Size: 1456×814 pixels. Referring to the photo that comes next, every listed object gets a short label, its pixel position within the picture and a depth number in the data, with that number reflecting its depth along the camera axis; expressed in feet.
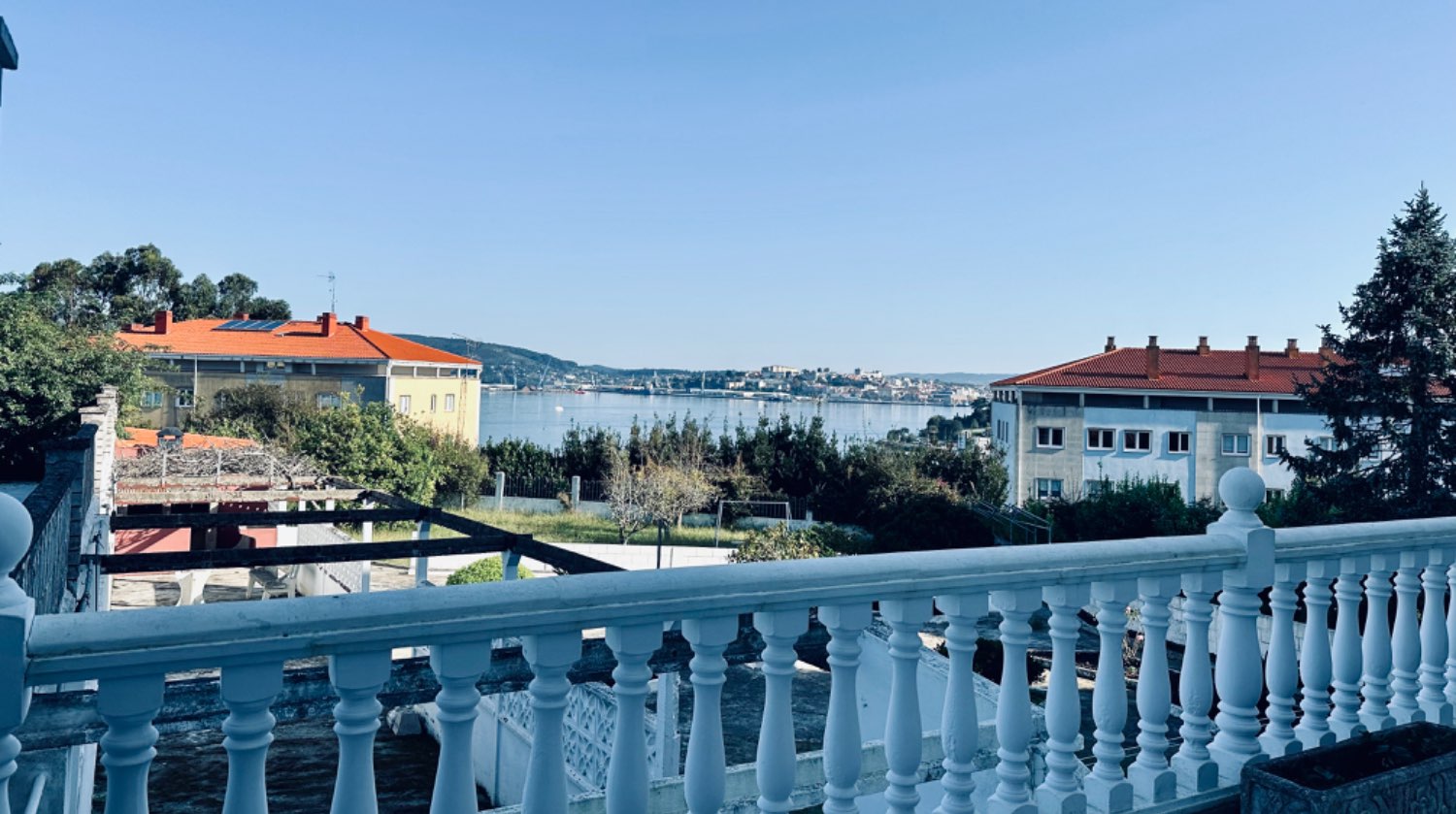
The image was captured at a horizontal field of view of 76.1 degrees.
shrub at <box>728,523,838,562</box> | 46.01
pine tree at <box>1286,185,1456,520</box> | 52.70
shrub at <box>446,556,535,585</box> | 36.70
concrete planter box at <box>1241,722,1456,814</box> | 6.91
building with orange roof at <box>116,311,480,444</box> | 107.24
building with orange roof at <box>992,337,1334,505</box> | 93.97
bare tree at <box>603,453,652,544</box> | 70.08
